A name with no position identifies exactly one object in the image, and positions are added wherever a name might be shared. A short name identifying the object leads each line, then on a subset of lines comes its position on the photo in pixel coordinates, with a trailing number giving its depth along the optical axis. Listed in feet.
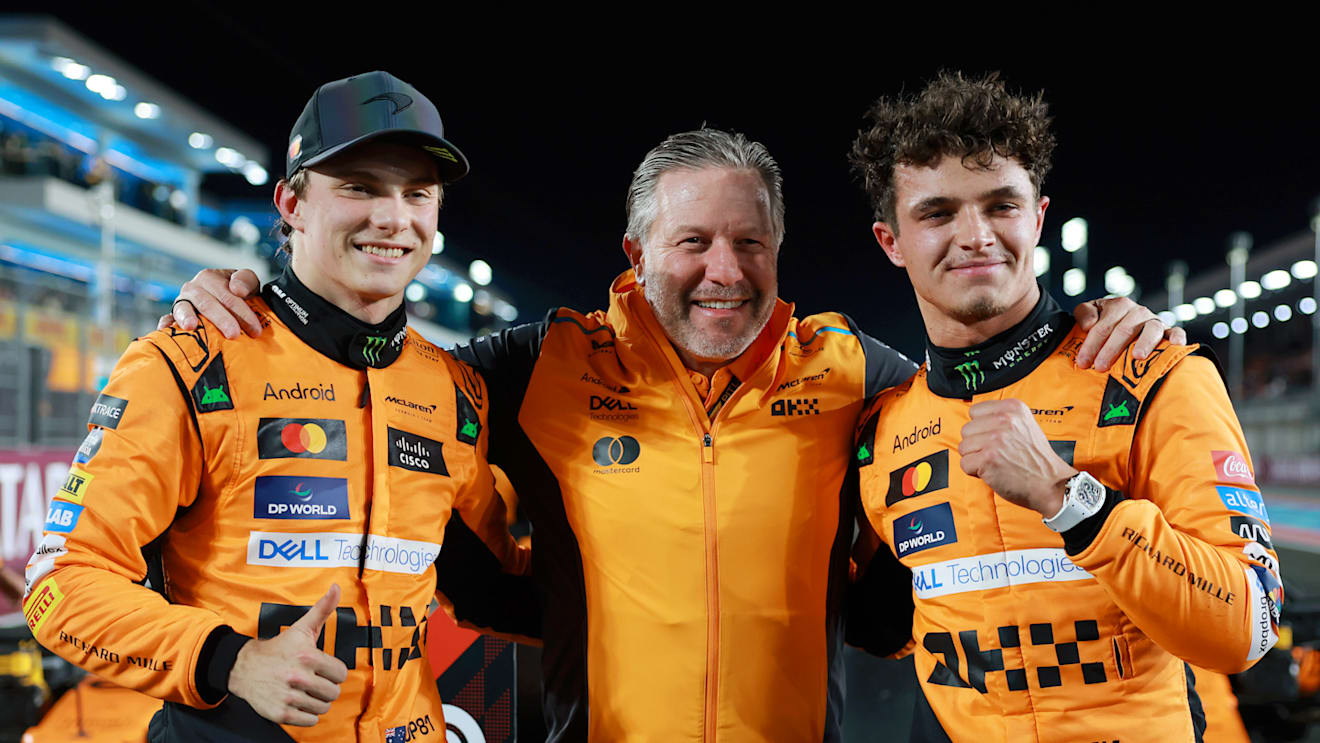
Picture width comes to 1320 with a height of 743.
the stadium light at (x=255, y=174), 96.37
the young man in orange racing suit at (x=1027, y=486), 6.71
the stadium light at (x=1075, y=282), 143.64
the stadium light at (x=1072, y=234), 61.99
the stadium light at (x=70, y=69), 62.80
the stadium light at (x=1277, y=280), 124.06
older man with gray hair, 8.80
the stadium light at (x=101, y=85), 66.23
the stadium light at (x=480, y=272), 156.35
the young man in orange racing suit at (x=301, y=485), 6.38
